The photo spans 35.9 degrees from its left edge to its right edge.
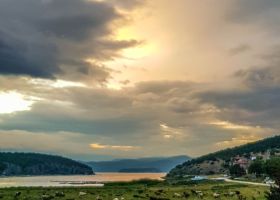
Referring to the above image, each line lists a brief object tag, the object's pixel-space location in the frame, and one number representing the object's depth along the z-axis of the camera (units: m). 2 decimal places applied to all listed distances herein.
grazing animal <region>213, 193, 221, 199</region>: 90.19
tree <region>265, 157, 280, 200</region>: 45.08
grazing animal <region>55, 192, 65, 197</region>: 88.26
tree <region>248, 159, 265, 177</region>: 192.40
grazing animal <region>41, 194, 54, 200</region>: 82.93
